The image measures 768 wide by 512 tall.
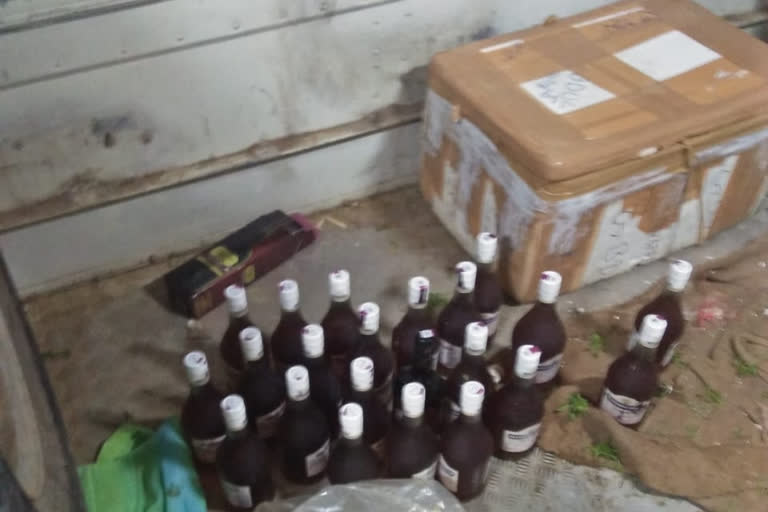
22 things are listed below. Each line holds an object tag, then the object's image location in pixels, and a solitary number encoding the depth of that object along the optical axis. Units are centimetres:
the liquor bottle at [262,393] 116
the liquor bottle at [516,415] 115
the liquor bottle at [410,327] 117
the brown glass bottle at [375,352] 111
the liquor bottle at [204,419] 115
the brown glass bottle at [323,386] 111
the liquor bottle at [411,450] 109
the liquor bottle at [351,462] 108
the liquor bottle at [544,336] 126
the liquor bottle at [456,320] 120
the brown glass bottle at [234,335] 116
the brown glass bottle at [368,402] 103
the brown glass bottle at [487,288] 124
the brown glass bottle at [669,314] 119
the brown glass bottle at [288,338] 121
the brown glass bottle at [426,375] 109
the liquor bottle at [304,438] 111
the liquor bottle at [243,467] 110
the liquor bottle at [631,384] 118
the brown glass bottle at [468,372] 108
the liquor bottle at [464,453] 110
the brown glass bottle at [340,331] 123
